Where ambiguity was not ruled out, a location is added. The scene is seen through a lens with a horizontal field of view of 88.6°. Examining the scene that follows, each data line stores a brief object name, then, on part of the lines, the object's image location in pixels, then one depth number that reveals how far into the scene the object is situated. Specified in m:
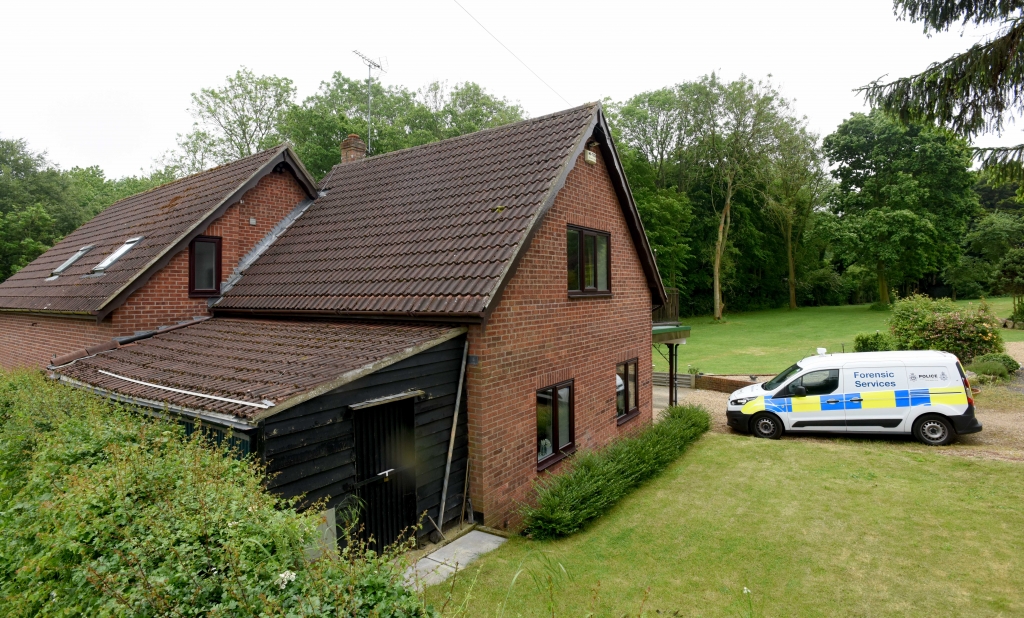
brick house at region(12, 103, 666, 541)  5.75
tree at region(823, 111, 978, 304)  37.53
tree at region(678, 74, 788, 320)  38.53
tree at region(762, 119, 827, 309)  38.75
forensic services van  11.63
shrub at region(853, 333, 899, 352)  20.55
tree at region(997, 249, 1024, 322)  29.91
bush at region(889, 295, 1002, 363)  18.73
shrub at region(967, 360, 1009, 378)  17.12
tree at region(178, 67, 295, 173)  34.06
